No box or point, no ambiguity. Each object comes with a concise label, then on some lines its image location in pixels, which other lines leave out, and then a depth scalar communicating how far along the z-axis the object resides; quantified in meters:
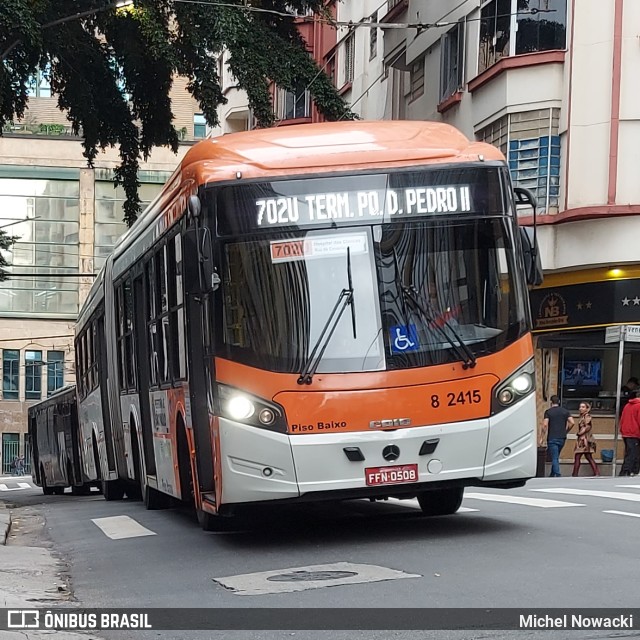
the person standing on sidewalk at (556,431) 27.48
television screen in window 30.81
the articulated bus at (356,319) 10.53
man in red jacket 26.09
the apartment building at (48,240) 73.19
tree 21.53
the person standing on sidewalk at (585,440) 27.81
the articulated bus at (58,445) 28.28
